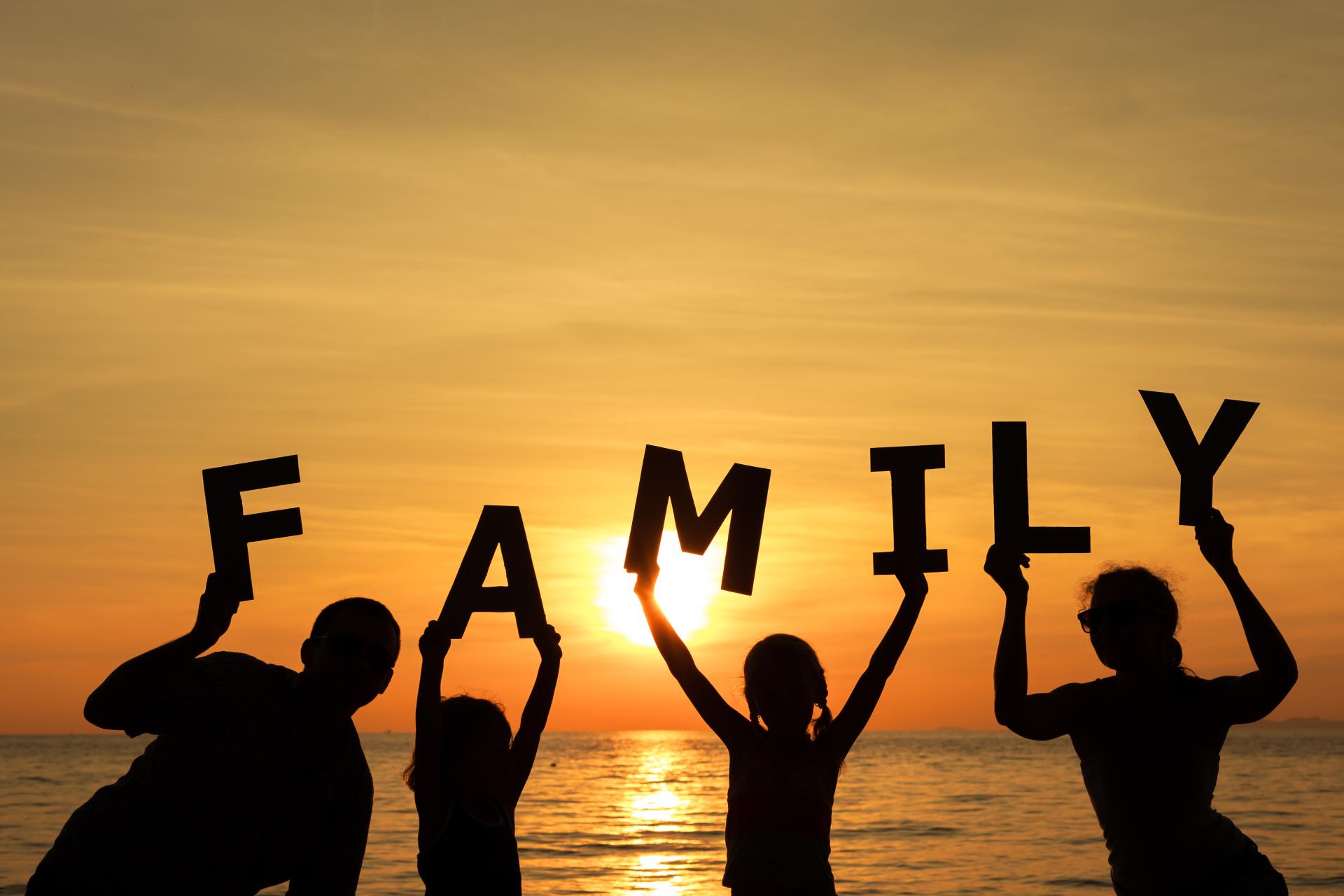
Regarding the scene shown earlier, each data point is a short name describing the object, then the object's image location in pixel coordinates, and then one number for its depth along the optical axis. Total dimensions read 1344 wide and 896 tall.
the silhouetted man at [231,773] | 3.71
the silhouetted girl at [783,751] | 4.45
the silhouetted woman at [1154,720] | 4.11
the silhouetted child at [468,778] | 5.05
